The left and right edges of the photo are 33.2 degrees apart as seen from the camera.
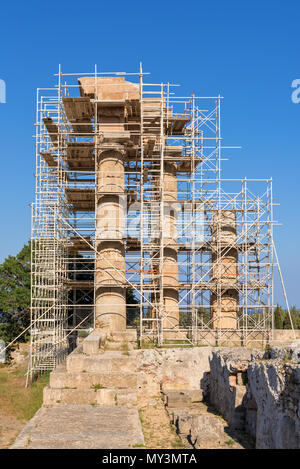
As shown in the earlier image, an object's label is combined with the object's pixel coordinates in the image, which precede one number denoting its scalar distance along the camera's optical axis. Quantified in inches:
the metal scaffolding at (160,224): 775.1
